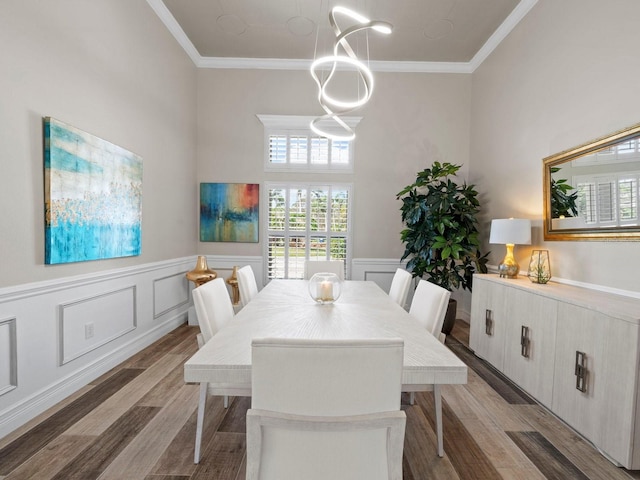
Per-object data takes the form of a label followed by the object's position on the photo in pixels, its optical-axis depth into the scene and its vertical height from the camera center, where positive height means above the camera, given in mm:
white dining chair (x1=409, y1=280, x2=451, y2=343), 1866 -443
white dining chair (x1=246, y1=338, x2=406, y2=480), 933 -519
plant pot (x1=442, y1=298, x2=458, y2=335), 3846 -1004
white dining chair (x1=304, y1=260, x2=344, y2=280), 3572 -384
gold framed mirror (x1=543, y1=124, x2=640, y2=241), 2133 +315
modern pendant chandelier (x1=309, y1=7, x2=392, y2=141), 1791 +1075
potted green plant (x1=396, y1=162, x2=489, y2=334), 3748 -24
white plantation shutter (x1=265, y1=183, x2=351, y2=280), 4676 +60
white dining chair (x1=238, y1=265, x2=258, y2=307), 2600 -440
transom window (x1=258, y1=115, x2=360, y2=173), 4652 +1076
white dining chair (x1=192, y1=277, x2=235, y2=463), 1673 -467
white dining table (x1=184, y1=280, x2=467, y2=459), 1221 -483
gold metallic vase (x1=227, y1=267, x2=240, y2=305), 4290 -718
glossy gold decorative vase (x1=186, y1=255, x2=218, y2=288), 3994 -537
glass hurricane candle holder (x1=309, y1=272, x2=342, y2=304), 2170 -386
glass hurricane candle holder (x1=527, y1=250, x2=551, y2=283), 2695 -283
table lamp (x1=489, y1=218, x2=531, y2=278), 2961 -35
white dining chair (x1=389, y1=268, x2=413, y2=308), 2559 -432
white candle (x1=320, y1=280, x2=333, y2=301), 2170 -393
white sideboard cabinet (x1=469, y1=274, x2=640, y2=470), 1663 -747
